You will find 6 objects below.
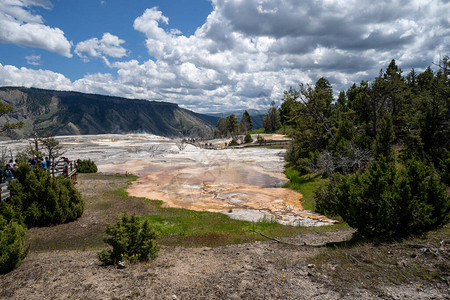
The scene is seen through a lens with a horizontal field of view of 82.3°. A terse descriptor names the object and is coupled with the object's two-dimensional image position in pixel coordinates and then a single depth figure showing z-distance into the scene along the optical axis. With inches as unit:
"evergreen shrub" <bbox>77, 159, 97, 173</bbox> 1519.4
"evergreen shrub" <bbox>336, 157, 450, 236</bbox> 343.6
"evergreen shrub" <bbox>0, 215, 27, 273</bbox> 312.8
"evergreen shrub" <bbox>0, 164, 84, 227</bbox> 557.6
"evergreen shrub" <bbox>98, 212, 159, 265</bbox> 350.3
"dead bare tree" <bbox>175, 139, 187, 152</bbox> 3090.6
